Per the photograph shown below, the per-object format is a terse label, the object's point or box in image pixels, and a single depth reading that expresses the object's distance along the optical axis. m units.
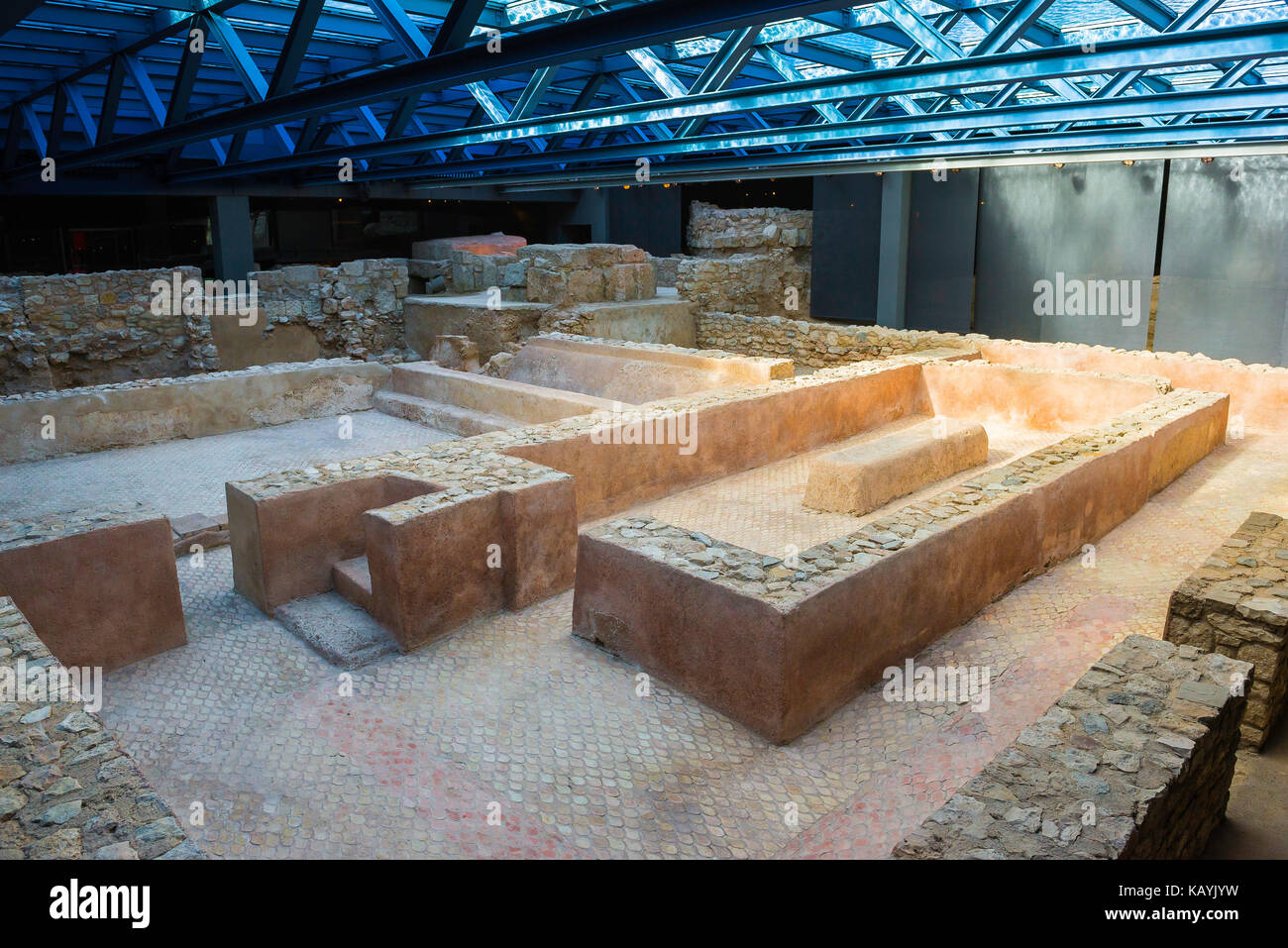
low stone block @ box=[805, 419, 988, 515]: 7.64
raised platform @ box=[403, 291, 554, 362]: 14.84
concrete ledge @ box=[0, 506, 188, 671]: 5.18
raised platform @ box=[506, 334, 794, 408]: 10.91
